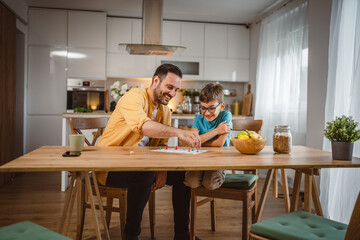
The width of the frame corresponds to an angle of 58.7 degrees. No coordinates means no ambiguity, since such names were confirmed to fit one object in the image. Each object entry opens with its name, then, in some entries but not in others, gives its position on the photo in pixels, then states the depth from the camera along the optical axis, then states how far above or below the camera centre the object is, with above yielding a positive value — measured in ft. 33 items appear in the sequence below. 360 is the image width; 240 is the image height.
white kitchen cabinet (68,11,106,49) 17.20 +3.74
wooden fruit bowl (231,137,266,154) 5.74 -0.73
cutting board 18.02 +0.03
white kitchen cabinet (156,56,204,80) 18.24 +2.30
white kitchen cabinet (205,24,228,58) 18.58 +3.66
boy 6.29 -0.55
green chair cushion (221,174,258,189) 6.59 -1.63
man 5.96 -0.75
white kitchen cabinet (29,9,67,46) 16.89 +3.70
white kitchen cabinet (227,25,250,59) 18.80 +3.65
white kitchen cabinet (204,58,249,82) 18.56 +2.00
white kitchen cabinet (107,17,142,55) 17.75 +3.79
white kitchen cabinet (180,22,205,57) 18.34 +3.66
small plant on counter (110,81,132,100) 13.08 +0.40
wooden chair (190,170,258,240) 6.47 -1.84
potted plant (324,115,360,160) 5.32 -0.49
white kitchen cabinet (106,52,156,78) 17.78 +1.93
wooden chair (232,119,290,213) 8.90 -0.59
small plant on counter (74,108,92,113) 14.11 -0.53
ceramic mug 5.44 -0.77
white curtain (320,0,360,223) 8.61 +0.50
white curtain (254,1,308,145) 12.80 +1.53
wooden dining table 4.37 -0.91
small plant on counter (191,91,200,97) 18.39 +0.54
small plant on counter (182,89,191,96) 18.56 +0.54
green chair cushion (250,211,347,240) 4.23 -1.69
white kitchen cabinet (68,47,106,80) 17.26 +1.94
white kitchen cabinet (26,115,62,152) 17.03 -1.84
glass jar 6.01 -0.63
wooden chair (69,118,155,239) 6.45 -1.92
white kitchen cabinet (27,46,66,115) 16.99 +0.89
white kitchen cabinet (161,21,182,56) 18.21 +3.90
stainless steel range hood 13.89 +3.40
